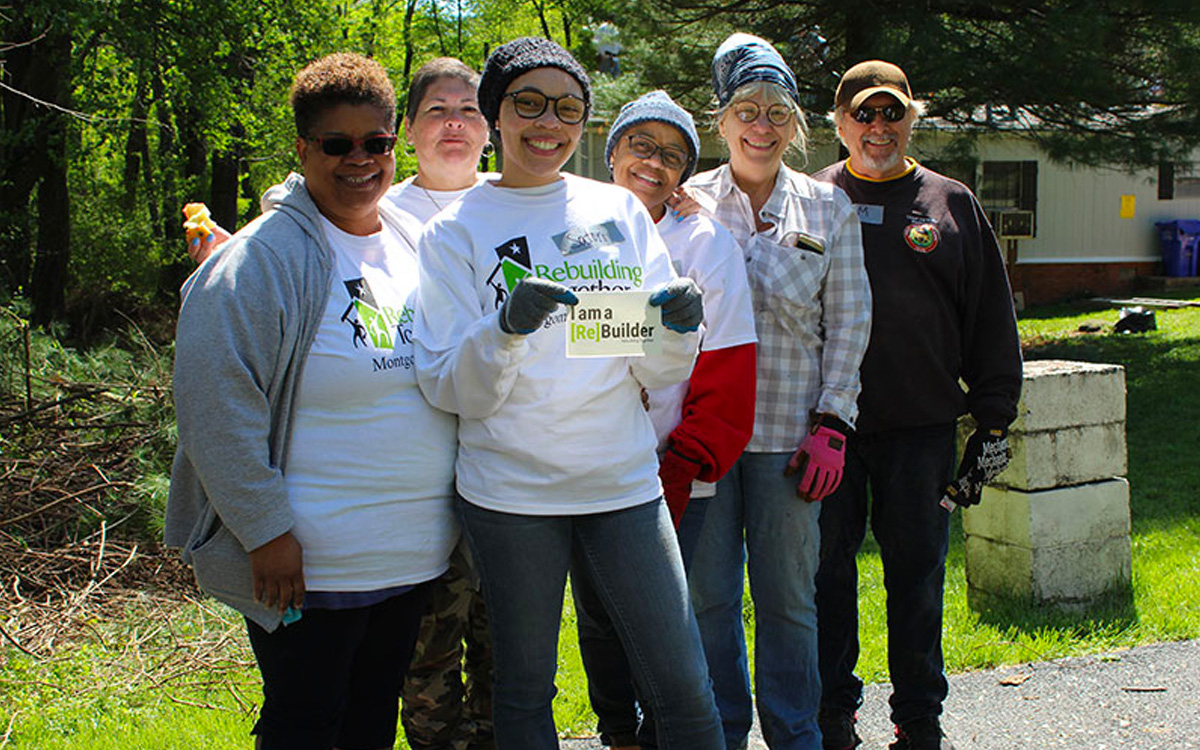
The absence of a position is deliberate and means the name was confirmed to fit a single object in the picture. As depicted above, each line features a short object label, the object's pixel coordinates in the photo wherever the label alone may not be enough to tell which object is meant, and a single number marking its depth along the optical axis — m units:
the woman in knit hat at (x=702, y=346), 2.93
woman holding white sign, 2.56
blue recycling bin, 22.64
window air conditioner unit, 21.58
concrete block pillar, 5.07
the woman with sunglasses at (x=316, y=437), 2.42
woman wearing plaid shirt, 3.21
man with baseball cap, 3.53
